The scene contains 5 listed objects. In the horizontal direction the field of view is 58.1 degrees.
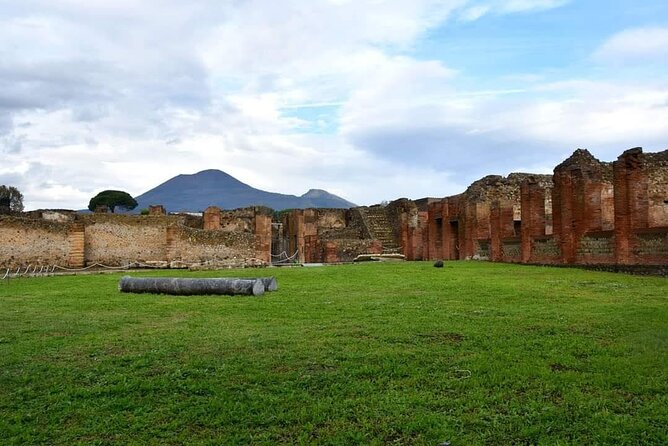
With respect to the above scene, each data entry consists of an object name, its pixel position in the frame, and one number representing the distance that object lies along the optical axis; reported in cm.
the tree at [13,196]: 5886
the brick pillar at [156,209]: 4006
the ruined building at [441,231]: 1725
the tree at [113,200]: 7725
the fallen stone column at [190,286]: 1260
